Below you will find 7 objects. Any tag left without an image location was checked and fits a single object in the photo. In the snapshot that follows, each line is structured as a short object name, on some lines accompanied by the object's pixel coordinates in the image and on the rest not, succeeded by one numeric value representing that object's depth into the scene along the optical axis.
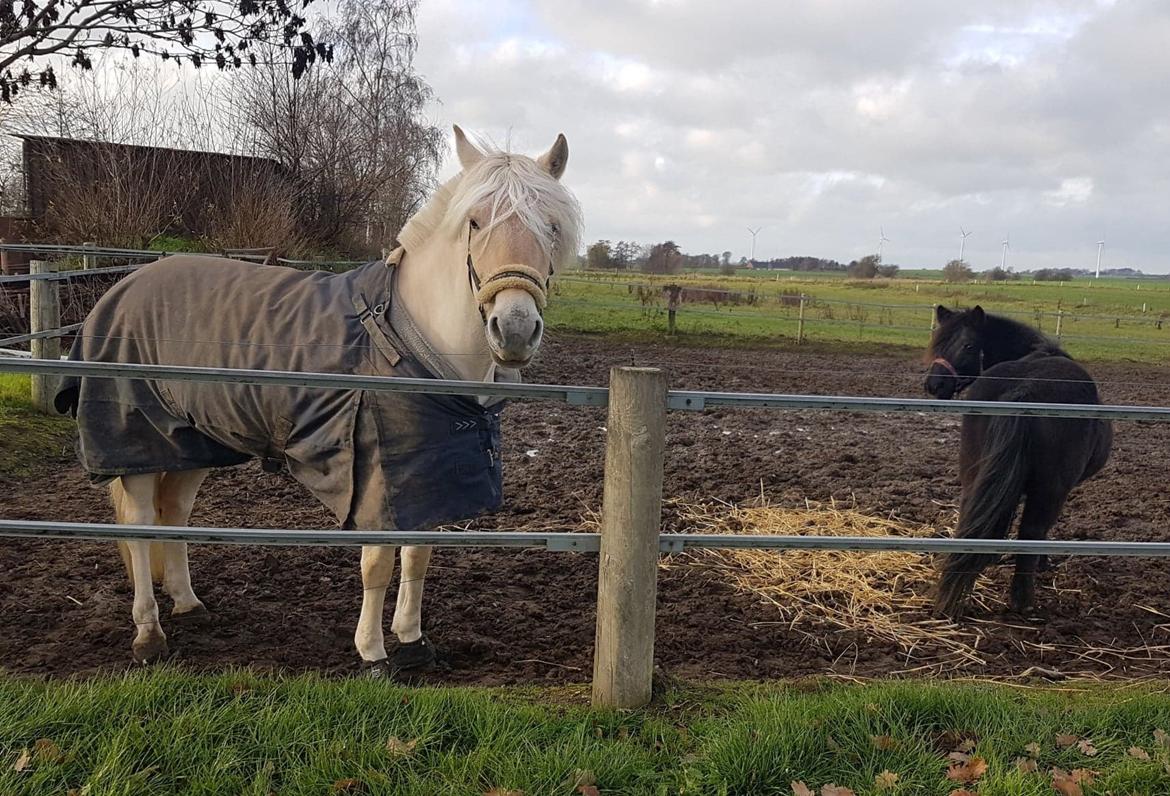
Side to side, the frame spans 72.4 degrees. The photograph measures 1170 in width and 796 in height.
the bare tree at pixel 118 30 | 8.27
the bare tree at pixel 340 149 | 18.41
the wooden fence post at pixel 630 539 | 2.51
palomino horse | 2.86
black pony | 4.02
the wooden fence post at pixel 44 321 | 7.03
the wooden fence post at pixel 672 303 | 18.11
